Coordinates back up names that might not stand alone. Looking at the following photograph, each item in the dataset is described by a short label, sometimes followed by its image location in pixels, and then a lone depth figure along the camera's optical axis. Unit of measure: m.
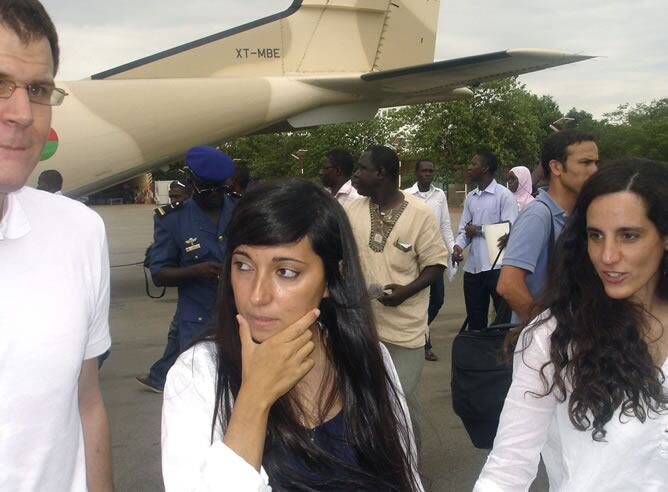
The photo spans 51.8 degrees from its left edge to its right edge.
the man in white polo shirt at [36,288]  1.40
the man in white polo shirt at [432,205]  6.09
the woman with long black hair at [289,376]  1.33
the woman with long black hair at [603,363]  1.67
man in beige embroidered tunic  3.88
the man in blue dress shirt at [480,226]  5.93
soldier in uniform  4.11
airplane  9.15
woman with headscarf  7.80
